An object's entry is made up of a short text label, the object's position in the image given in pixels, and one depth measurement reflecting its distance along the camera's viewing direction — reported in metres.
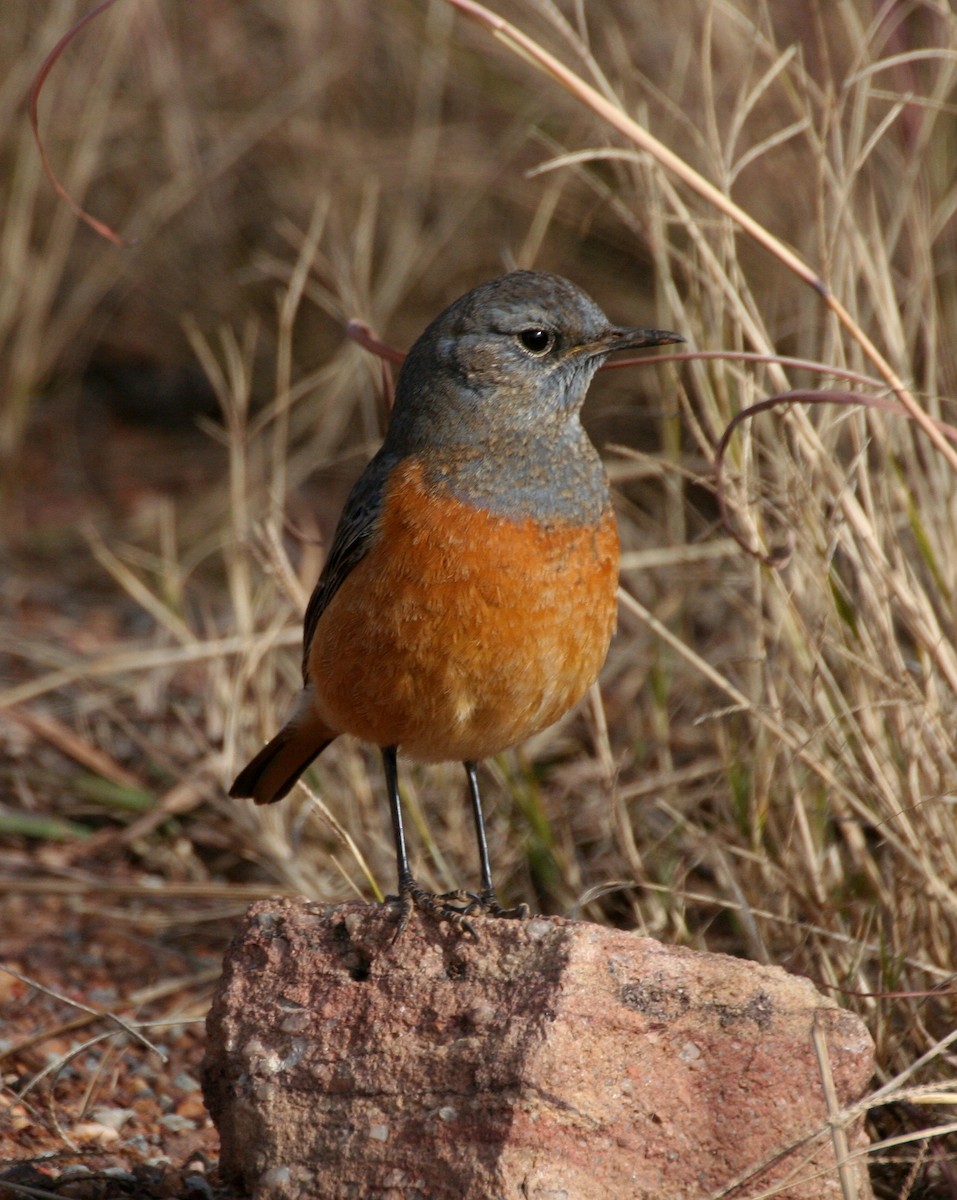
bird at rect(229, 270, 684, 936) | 8.12
